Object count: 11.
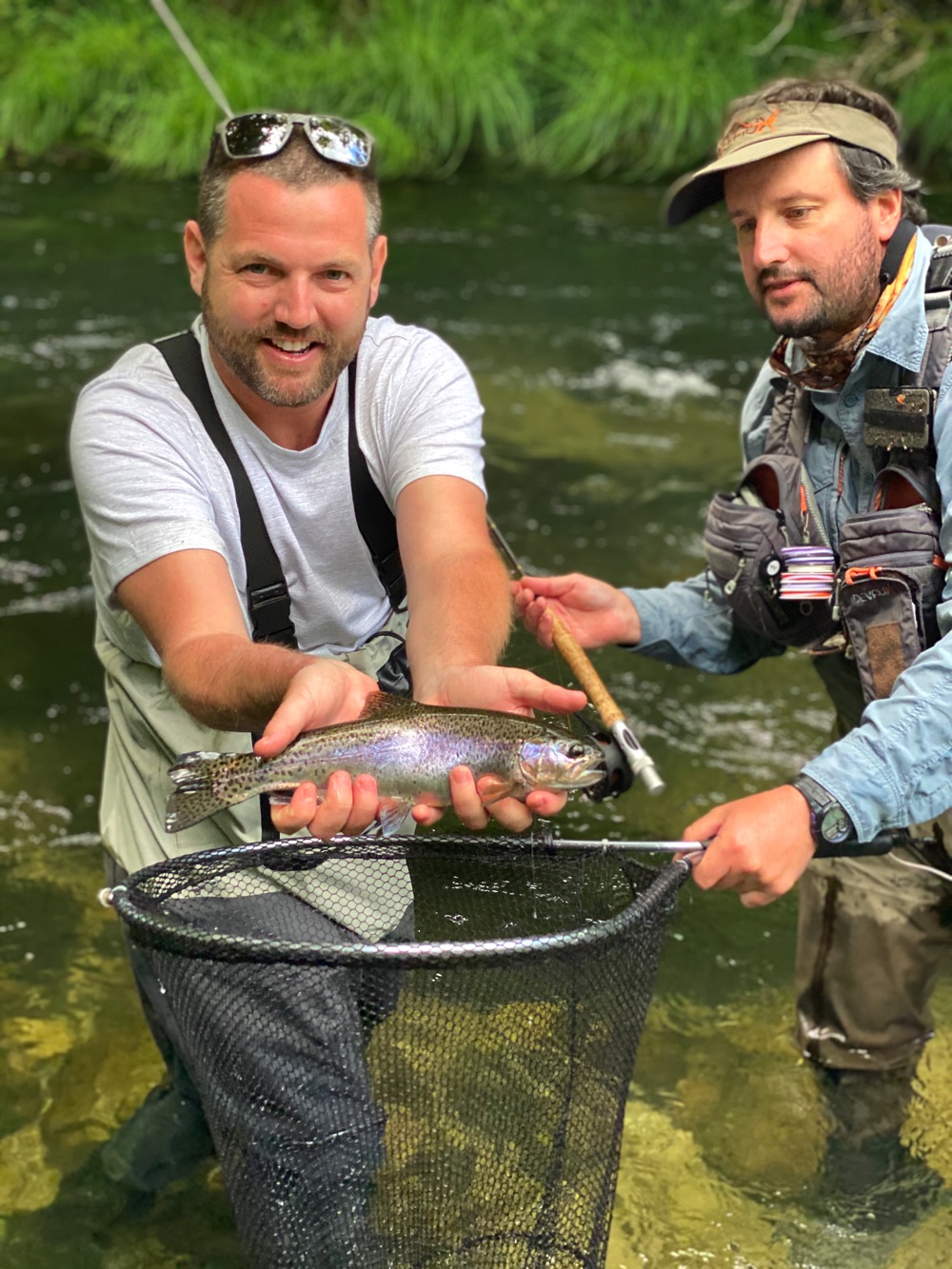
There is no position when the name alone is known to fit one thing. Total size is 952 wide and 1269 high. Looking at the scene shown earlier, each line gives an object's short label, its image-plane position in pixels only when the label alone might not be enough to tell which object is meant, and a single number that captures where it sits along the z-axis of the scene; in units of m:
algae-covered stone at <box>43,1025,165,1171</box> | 3.45
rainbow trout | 2.45
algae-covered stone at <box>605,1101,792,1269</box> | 3.11
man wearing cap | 2.52
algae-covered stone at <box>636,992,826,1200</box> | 3.37
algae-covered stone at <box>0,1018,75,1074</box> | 3.68
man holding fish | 2.76
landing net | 2.42
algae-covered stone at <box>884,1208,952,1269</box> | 3.08
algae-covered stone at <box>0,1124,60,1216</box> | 3.26
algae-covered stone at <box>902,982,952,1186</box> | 3.35
